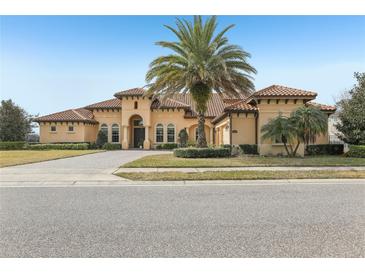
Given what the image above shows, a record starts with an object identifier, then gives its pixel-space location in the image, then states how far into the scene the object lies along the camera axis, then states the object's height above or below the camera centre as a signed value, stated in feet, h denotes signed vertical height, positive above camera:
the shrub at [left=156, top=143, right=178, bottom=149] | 113.50 -3.08
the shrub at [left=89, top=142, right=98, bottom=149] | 115.55 -2.90
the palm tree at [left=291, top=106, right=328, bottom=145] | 62.44 +3.66
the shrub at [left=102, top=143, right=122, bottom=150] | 112.57 -3.04
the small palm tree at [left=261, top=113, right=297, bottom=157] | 62.80 +1.95
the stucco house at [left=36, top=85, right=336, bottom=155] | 116.78 +6.94
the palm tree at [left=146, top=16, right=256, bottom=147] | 66.54 +16.89
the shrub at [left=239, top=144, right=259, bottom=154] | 73.10 -2.78
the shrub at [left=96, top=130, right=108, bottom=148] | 116.06 -0.30
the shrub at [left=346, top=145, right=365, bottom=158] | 64.39 -3.10
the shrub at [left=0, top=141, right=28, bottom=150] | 117.70 -2.70
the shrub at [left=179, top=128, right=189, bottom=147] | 110.58 +0.05
